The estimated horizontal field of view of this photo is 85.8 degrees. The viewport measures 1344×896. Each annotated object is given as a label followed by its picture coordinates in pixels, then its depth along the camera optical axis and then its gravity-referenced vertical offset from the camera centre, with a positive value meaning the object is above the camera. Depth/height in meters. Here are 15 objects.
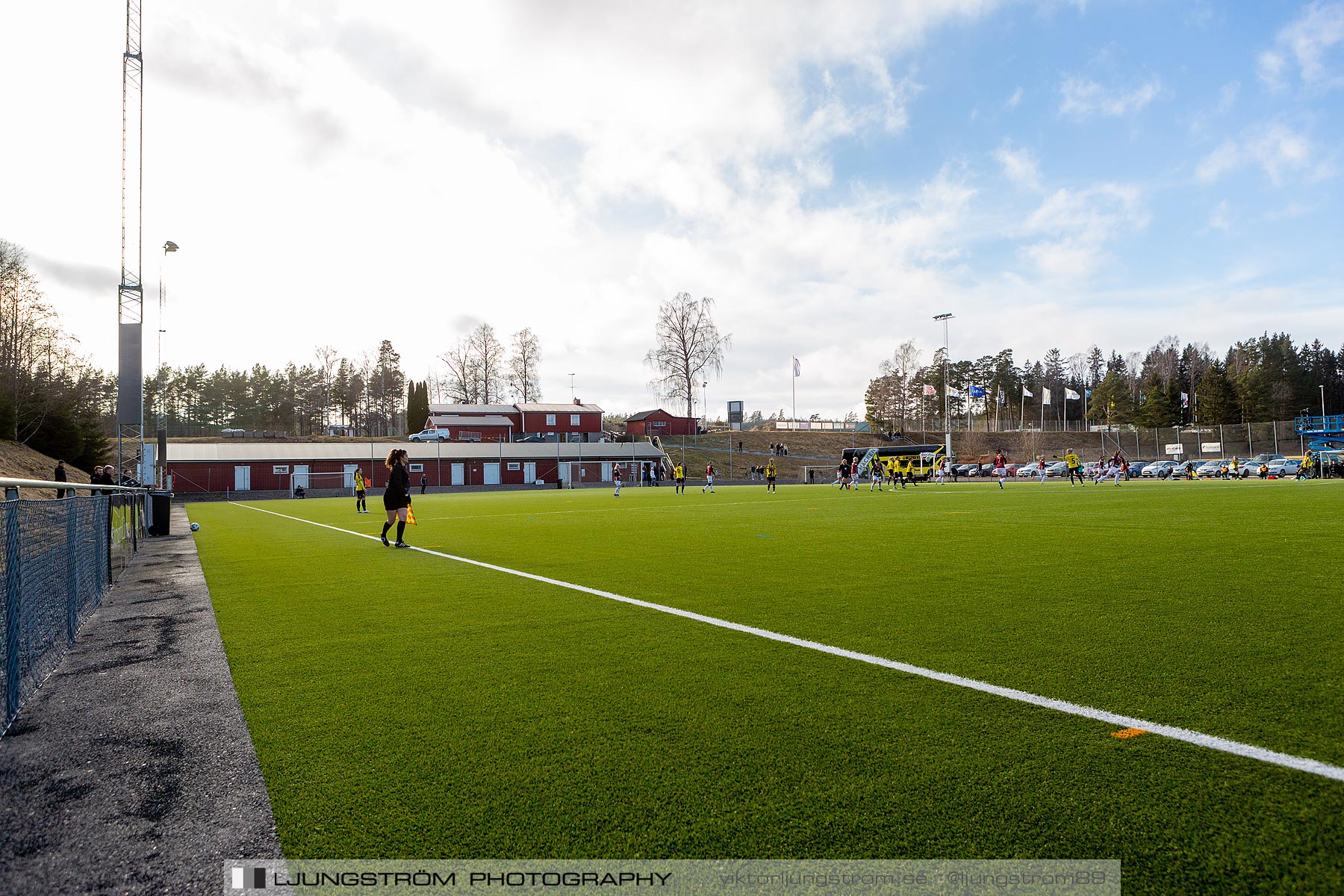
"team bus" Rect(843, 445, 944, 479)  63.06 -0.03
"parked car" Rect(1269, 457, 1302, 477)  52.91 -1.41
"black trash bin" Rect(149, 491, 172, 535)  18.95 -1.21
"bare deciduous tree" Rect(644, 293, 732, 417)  88.75 +13.46
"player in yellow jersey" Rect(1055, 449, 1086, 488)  36.81 -0.59
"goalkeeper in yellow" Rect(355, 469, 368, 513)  27.68 -1.15
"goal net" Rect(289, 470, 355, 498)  56.69 -1.46
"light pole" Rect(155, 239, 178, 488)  26.48 +2.04
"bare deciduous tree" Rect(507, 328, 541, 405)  102.50 +13.16
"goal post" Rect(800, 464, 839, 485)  64.19 -1.79
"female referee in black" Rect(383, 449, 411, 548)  13.64 -0.55
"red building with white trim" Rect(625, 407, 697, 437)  97.44 +4.65
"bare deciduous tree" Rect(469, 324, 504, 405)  101.25 +14.14
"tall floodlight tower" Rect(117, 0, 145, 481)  21.09 +3.92
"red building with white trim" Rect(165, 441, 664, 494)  55.72 -0.08
